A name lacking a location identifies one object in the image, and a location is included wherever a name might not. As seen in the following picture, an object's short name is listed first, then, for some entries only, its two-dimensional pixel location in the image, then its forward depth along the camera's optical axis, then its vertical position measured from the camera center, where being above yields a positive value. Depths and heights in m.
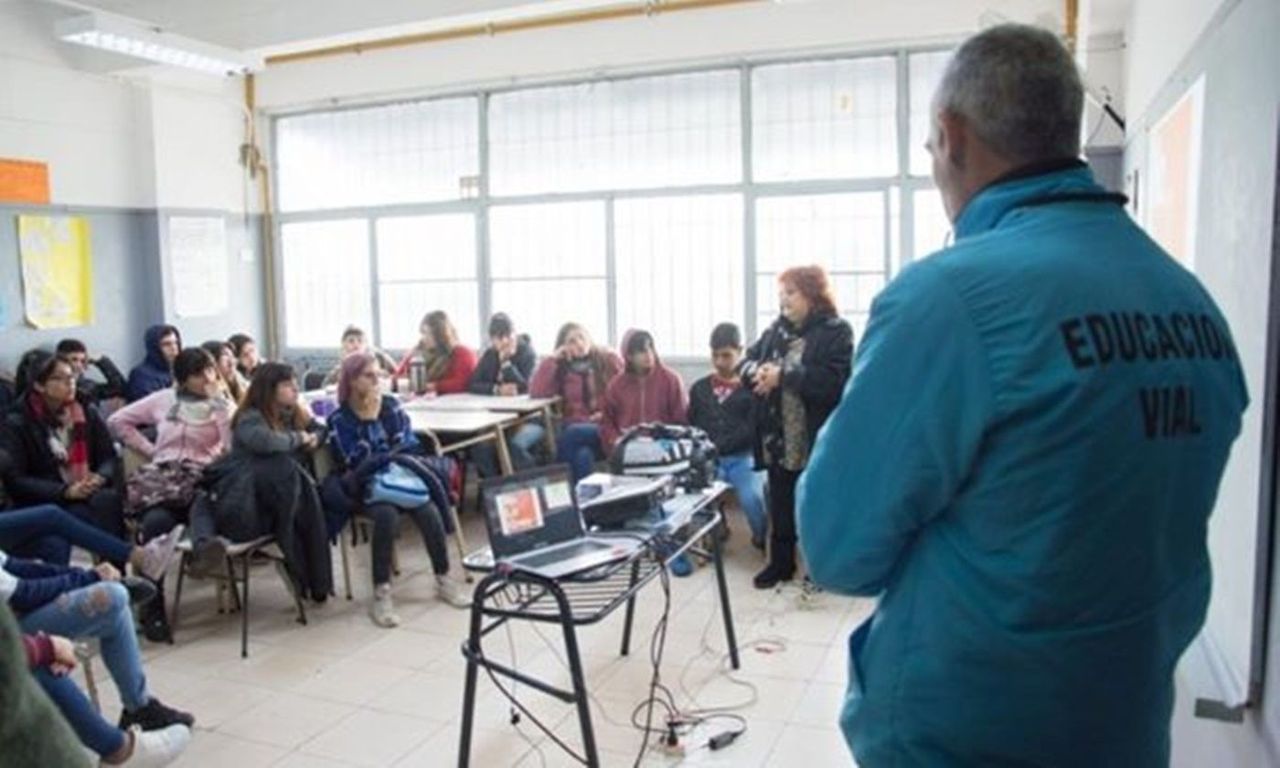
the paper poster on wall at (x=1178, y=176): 1.88 +0.25
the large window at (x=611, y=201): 6.15 +0.66
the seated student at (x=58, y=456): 4.21 -0.66
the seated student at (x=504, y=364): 6.28 -0.43
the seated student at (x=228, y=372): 5.21 -0.38
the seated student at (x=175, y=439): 4.02 -0.60
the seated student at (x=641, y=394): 5.22 -0.53
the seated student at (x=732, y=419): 4.87 -0.64
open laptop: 2.53 -0.62
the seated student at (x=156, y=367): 5.98 -0.40
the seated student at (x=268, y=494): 3.85 -0.77
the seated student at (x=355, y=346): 6.72 -0.32
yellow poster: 6.21 +0.22
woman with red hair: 4.25 -0.40
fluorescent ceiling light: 5.34 +1.50
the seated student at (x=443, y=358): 6.43 -0.39
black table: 2.34 -0.79
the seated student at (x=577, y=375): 5.73 -0.46
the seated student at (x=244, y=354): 6.25 -0.33
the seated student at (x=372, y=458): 4.18 -0.69
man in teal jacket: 0.93 -0.17
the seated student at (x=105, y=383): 5.93 -0.50
